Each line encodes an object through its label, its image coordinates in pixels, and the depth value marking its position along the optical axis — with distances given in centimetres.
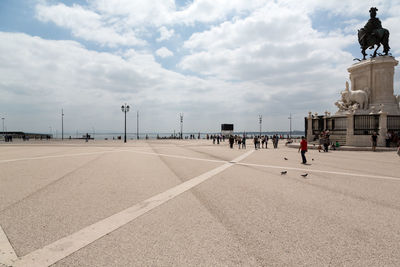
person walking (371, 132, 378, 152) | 1751
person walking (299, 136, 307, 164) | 1173
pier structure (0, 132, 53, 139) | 5575
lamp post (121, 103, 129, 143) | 4256
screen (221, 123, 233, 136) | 6172
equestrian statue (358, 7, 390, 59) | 2423
